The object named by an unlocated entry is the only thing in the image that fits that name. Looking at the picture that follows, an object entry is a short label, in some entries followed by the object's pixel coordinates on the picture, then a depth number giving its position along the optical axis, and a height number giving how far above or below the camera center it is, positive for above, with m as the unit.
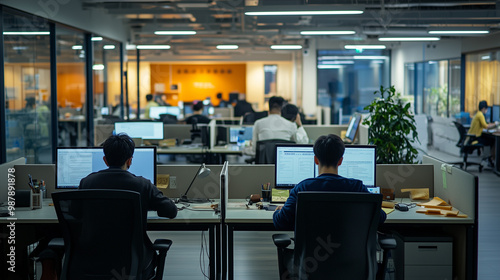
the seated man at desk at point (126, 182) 3.11 -0.39
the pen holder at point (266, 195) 4.13 -0.62
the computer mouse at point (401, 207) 3.79 -0.66
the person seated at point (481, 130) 10.35 -0.37
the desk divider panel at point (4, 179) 4.08 -0.50
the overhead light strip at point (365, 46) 12.40 +1.46
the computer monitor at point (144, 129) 7.59 -0.25
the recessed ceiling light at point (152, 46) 11.67 +1.35
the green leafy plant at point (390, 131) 5.17 -0.19
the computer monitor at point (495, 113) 11.62 -0.06
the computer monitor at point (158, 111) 12.52 +0.00
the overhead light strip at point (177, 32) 9.62 +1.36
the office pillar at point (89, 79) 9.34 +0.54
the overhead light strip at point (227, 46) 12.25 +1.43
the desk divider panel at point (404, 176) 4.27 -0.51
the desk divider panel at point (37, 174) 4.25 -0.48
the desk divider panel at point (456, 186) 3.55 -0.53
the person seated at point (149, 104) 12.58 +0.16
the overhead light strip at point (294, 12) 6.29 +1.11
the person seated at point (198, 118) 9.89 -0.13
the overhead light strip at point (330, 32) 9.16 +1.31
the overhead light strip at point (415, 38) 10.29 +1.34
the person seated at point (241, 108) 13.98 +0.07
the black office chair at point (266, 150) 5.63 -0.40
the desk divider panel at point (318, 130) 8.55 -0.30
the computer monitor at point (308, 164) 4.03 -0.39
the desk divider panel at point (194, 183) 4.22 -0.54
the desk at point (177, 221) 3.55 -0.70
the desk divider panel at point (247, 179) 4.26 -0.52
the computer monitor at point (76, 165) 4.02 -0.39
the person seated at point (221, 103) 18.78 +0.29
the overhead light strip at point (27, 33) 6.16 +0.96
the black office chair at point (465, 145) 10.19 -0.64
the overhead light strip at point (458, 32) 9.33 +1.32
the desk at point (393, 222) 3.52 -0.71
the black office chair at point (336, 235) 2.74 -0.62
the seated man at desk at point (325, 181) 2.94 -0.38
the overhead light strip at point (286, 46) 12.54 +1.45
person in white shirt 6.34 -0.19
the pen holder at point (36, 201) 3.93 -0.63
